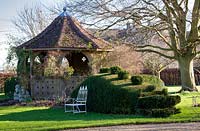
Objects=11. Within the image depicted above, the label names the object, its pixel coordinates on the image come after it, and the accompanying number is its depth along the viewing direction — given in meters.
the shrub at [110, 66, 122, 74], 20.47
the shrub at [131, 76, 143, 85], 18.00
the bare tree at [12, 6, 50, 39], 52.44
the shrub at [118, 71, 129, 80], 19.06
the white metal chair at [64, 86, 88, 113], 18.88
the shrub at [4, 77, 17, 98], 30.51
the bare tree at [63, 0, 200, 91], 25.88
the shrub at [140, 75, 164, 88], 21.23
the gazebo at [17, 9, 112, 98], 25.55
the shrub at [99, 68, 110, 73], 21.28
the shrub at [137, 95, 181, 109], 15.90
